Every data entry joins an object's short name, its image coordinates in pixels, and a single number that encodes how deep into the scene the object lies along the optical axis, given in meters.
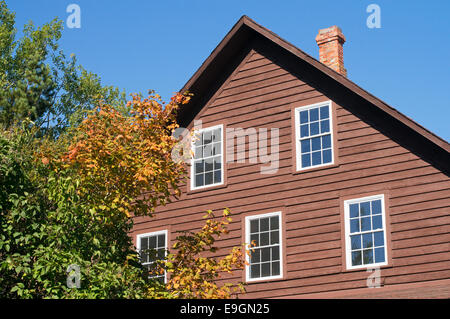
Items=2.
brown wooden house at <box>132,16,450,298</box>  16.94
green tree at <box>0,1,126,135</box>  36.94
